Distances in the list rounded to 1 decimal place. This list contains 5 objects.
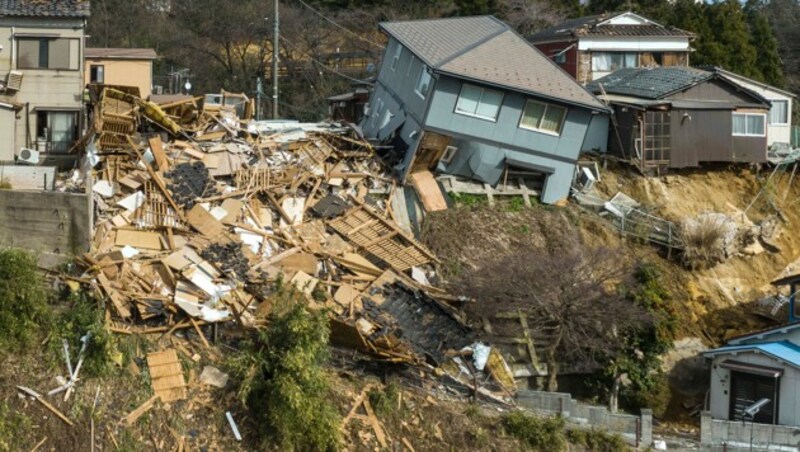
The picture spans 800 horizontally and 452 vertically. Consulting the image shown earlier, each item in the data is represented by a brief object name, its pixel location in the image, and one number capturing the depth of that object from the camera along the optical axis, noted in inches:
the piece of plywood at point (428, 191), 1006.4
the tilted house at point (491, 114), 1027.3
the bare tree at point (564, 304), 868.0
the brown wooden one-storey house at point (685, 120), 1127.0
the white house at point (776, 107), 1254.3
